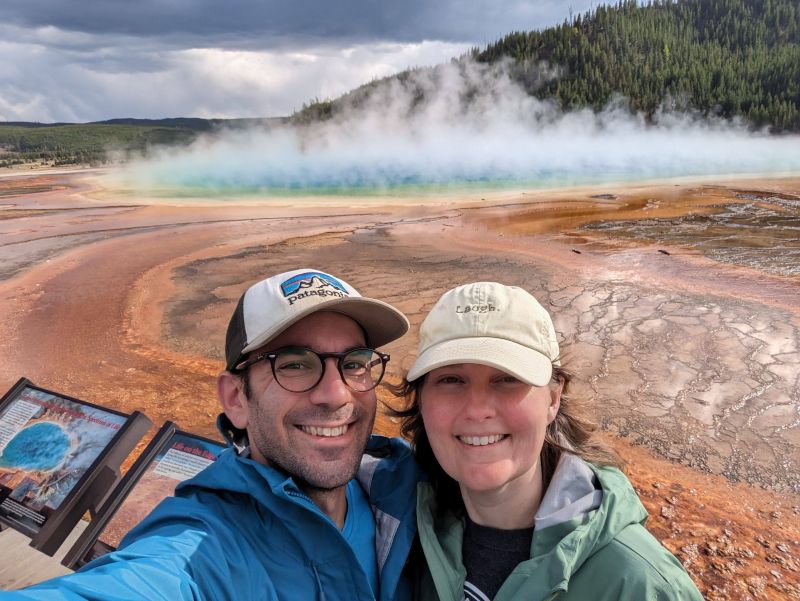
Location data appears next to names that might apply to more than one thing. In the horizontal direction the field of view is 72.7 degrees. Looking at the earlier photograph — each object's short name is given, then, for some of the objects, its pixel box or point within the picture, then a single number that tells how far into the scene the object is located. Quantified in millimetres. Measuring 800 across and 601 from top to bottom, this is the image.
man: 445
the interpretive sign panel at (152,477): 728
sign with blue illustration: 780
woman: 457
